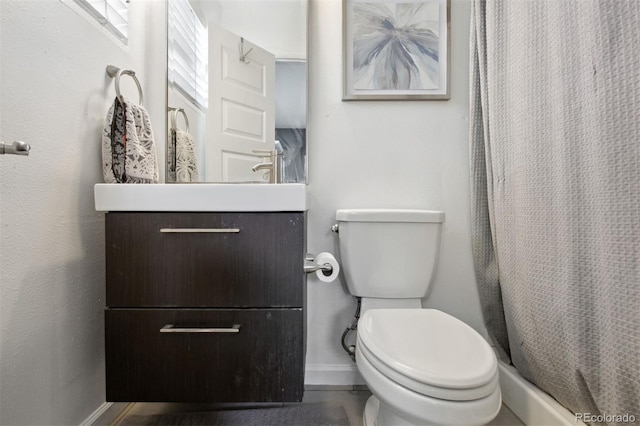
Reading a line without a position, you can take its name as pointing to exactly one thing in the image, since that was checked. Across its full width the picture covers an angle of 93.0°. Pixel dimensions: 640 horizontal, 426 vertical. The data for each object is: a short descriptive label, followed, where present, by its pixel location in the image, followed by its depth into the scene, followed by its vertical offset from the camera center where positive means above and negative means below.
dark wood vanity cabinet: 0.84 -0.26
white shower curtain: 0.67 +0.06
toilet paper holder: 1.08 -0.19
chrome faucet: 1.28 +0.20
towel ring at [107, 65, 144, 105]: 0.97 +0.47
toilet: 0.67 -0.35
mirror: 1.28 +0.52
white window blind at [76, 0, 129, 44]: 0.94 +0.66
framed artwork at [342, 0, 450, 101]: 1.31 +0.71
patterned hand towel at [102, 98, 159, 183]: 0.96 +0.21
